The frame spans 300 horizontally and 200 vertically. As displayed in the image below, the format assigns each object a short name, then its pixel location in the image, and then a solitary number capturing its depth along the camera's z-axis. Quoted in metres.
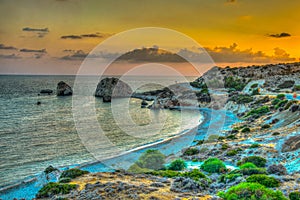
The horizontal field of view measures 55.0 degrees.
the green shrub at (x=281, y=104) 56.33
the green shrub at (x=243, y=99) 75.80
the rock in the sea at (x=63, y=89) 144.12
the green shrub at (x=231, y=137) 41.01
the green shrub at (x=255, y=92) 84.26
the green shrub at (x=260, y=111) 57.99
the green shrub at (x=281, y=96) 64.75
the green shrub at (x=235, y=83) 108.28
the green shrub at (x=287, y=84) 92.15
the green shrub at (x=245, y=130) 45.04
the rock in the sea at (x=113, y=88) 139.25
